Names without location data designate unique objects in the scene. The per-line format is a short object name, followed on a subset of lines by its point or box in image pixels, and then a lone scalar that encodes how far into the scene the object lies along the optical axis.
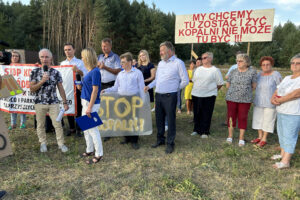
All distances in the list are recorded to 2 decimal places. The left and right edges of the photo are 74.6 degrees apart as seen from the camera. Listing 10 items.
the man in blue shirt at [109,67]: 4.57
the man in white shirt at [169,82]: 3.89
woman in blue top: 3.24
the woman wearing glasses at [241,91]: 4.16
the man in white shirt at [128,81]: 4.07
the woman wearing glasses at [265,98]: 4.11
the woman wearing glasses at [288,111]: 3.17
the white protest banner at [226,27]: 6.48
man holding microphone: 3.65
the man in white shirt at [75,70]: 4.53
